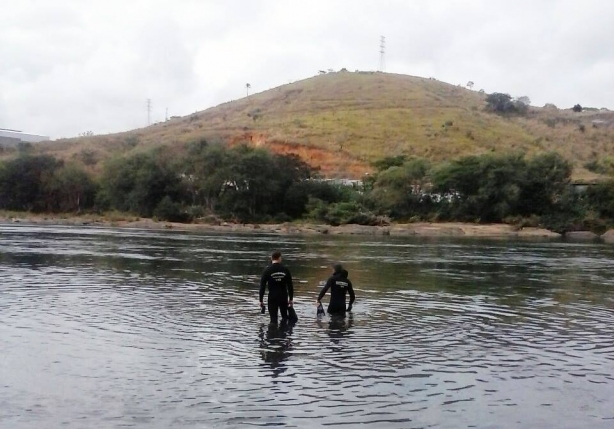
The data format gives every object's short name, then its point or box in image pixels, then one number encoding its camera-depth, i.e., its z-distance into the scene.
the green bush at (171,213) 93.44
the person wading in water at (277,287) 17.73
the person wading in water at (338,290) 18.88
